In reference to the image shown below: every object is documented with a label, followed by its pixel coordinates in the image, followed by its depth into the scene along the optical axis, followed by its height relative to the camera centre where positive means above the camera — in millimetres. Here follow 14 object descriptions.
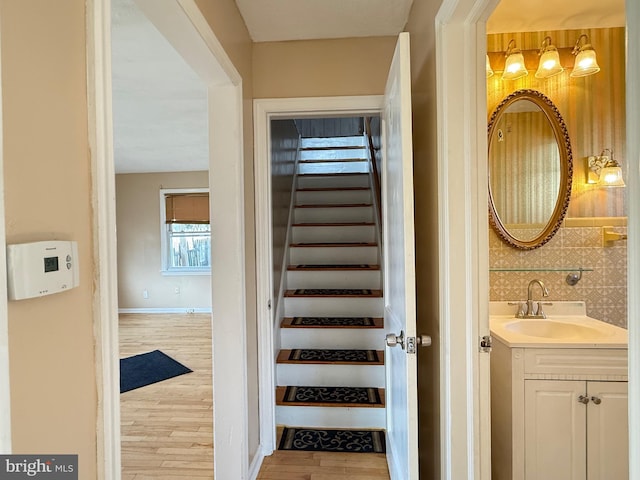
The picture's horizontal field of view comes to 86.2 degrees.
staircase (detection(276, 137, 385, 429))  2240 -626
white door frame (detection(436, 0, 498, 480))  1169 -4
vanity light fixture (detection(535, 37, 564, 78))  1747 +892
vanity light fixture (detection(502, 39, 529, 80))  1760 +881
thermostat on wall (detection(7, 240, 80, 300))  528 -45
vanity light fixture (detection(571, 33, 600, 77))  1708 +871
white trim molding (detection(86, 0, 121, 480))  721 +24
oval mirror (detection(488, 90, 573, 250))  1843 +355
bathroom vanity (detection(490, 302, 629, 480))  1402 -731
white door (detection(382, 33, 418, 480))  1215 -119
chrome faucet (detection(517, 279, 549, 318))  1782 -382
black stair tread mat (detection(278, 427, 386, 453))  2076 -1274
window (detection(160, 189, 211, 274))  5738 +140
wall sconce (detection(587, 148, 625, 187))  1765 +321
